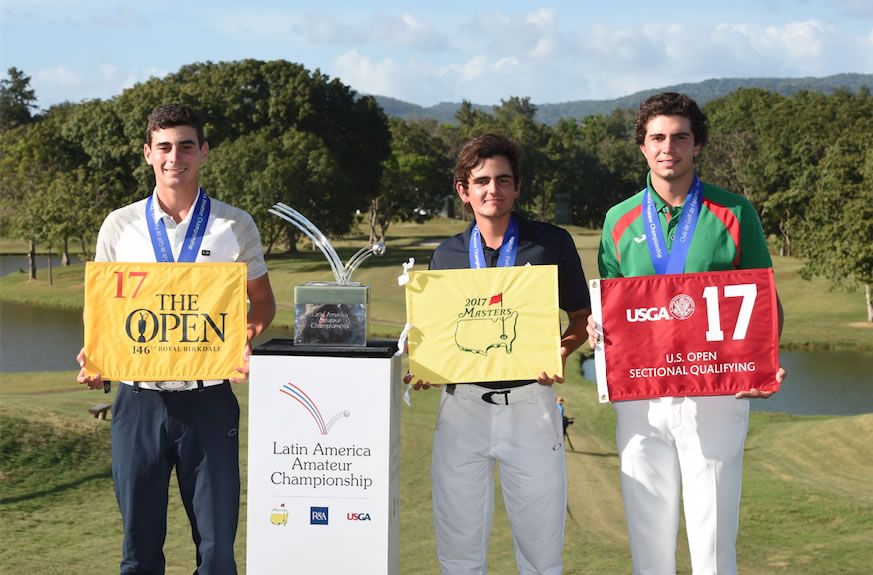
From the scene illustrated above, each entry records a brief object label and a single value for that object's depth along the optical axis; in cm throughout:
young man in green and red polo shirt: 536
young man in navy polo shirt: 555
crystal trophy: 531
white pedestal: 523
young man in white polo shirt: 552
